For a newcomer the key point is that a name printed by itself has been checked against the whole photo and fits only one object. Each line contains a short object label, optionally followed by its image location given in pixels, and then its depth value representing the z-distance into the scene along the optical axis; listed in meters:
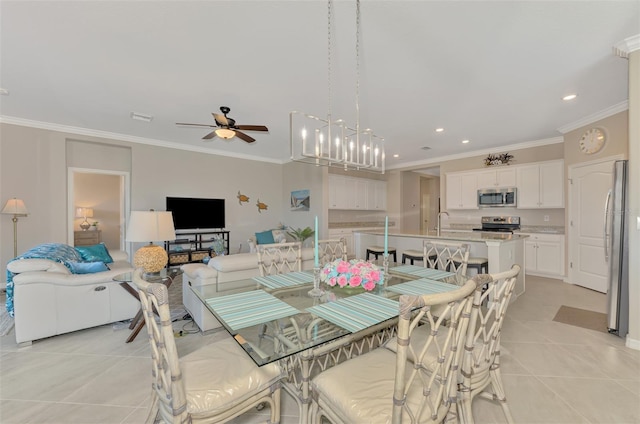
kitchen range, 5.48
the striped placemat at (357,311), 1.31
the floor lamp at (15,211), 4.01
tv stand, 5.39
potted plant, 6.30
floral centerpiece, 1.80
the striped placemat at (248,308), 1.35
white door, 3.90
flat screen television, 5.54
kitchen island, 3.21
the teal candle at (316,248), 1.73
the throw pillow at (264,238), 5.93
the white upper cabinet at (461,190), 5.93
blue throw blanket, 2.58
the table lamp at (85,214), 6.88
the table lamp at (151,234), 2.47
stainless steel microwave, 5.37
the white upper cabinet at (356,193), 6.71
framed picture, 6.60
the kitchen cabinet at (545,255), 4.71
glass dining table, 1.21
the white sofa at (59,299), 2.39
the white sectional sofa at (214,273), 2.65
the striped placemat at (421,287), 1.80
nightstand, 6.65
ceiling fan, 3.17
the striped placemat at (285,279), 1.98
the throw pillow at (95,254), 3.73
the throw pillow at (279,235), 6.09
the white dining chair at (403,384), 0.92
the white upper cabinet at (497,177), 5.41
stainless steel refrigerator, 2.53
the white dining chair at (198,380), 1.05
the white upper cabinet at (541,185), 4.85
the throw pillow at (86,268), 2.78
